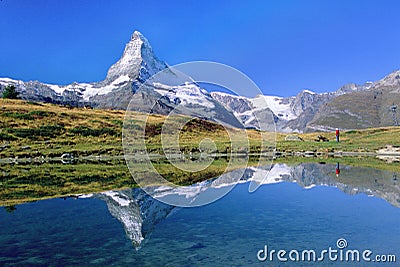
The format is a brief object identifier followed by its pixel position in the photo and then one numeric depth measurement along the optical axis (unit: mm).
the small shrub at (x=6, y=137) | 58531
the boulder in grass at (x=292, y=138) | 89775
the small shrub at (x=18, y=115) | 70862
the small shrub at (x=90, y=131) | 68312
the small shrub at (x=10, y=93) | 100688
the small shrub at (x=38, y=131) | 62156
